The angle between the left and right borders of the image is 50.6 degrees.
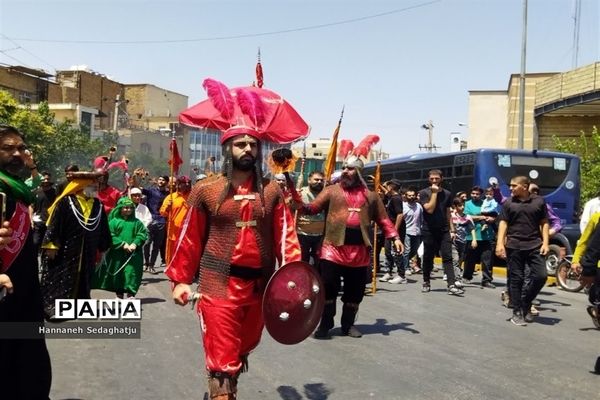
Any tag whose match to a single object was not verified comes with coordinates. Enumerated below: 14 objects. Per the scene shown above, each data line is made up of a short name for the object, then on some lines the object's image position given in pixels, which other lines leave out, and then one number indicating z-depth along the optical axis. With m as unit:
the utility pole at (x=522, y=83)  23.24
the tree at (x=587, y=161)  23.28
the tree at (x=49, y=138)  32.00
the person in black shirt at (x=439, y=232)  10.47
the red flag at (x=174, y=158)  10.98
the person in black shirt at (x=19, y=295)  3.76
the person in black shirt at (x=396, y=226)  11.92
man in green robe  8.08
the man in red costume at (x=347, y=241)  6.98
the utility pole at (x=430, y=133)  60.03
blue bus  17.16
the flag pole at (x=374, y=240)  10.19
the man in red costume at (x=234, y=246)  3.99
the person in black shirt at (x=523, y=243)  7.84
